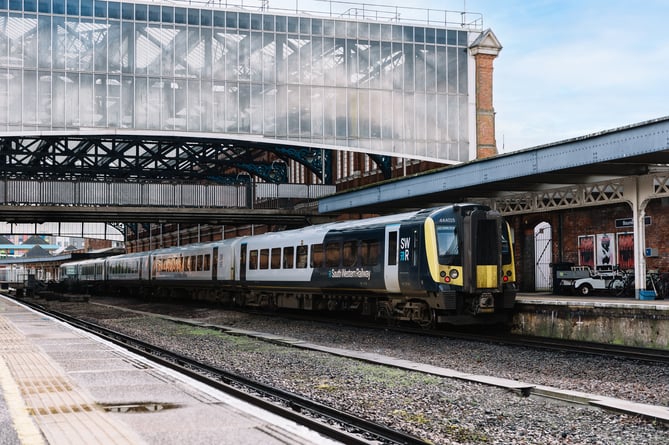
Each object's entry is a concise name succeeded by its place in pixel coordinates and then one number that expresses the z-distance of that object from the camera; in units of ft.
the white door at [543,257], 119.55
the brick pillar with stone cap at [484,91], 147.02
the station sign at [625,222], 99.79
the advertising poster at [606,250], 105.91
